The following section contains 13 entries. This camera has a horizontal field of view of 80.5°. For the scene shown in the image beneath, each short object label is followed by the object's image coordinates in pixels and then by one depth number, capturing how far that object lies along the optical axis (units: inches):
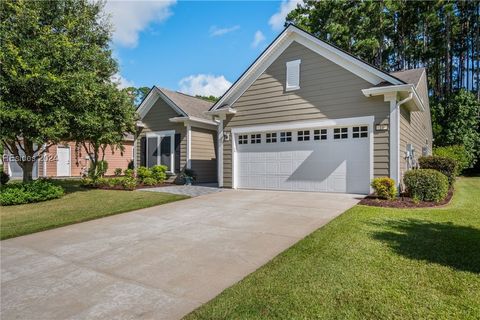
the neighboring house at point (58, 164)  797.9
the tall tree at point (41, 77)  357.1
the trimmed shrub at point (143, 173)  564.1
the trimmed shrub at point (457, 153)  780.6
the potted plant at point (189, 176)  553.9
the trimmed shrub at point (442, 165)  469.7
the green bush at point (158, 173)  570.6
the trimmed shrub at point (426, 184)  321.4
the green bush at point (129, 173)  585.5
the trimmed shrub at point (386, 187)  327.9
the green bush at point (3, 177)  551.2
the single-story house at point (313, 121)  370.3
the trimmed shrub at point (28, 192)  356.8
